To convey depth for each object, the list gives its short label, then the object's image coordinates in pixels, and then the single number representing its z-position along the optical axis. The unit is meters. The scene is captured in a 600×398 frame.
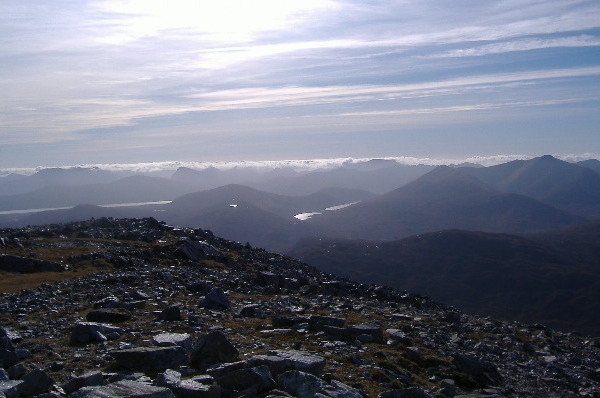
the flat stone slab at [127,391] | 11.55
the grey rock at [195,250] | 44.69
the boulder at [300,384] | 13.29
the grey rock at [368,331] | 22.19
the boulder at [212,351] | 15.58
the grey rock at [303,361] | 15.28
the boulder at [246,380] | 13.34
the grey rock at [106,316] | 21.62
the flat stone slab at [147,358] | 14.81
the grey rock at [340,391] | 13.70
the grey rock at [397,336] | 22.79
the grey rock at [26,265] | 37.38
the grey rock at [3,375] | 12.49
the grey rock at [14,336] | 18.18
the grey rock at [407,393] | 14.48
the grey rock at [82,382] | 12.88
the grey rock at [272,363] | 14.64
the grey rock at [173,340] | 16.80
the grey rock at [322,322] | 22.45
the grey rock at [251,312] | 25.46
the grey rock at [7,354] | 14.54
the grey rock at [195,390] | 12.32
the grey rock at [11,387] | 11.57
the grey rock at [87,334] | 18.09
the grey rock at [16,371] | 13.32
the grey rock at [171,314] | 22.36
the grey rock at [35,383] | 12.15
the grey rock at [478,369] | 19.79
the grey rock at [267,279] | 39.06
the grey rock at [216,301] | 26.50
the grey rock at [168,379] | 12.70
